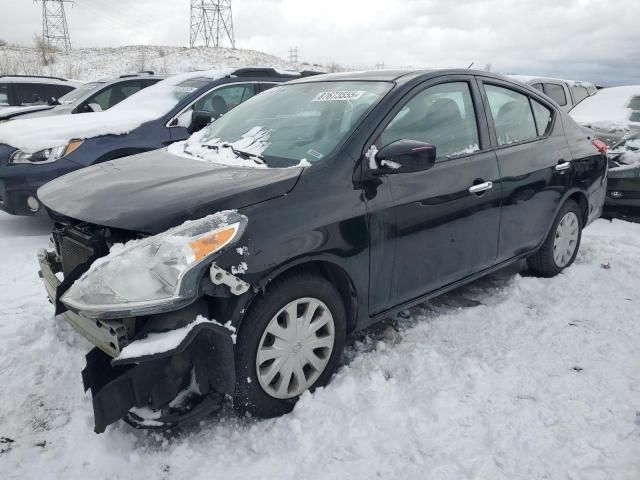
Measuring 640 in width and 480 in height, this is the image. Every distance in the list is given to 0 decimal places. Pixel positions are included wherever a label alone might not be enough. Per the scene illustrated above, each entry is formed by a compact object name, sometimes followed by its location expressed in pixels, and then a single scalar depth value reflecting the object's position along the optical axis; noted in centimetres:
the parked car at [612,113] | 679
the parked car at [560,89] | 892
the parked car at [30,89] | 1065
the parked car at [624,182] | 596
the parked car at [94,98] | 773
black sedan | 200
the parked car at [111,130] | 468
